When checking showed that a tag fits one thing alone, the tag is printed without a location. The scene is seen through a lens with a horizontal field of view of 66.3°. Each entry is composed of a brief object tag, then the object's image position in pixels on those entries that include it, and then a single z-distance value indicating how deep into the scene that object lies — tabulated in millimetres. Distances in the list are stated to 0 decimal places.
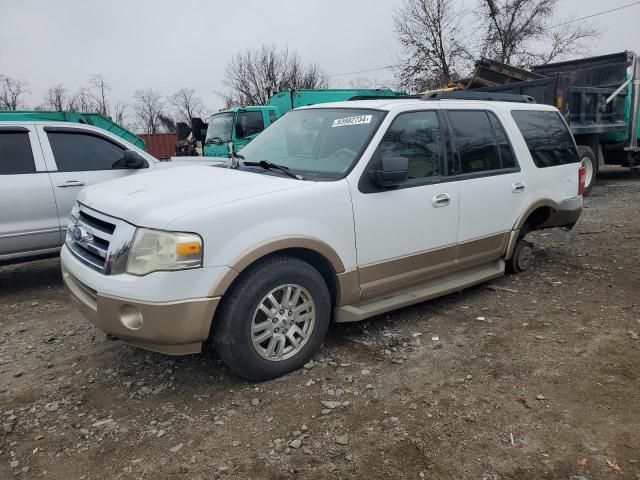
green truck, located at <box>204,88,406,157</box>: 13555
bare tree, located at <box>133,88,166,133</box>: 60931
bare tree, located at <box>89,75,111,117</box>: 53991
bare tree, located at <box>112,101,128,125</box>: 58469
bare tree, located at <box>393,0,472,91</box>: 30281
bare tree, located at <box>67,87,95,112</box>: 51716
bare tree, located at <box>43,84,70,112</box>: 51650
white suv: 2865
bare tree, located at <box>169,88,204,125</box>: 60984
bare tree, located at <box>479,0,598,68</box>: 29828
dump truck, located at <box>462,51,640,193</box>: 9781
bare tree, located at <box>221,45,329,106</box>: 39031
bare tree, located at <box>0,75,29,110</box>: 47062
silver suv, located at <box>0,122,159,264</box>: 5074
